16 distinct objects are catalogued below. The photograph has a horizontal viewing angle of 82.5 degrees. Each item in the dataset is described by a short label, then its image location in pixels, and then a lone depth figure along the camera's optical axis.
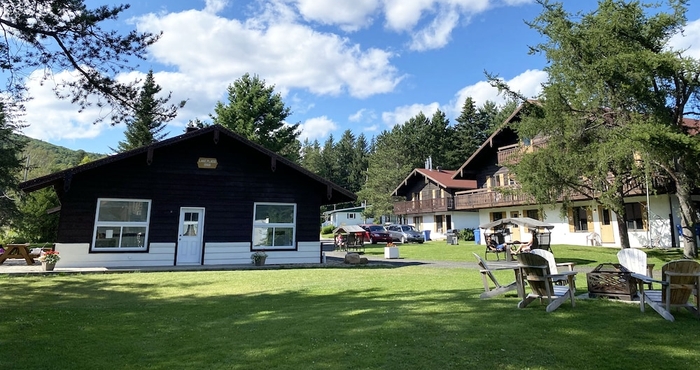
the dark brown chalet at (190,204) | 13.02
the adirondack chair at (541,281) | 5.74
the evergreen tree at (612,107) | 16.06
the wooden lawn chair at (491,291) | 6.64
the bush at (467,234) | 33.91
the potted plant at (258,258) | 14.16
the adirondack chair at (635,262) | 6.45
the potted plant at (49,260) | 11.81
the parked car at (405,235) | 32.78
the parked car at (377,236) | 31.84
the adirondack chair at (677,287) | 5.36
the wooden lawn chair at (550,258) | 6.57
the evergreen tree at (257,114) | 36.19
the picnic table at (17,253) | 13.12
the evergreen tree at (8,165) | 19.78
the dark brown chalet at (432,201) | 38.00
